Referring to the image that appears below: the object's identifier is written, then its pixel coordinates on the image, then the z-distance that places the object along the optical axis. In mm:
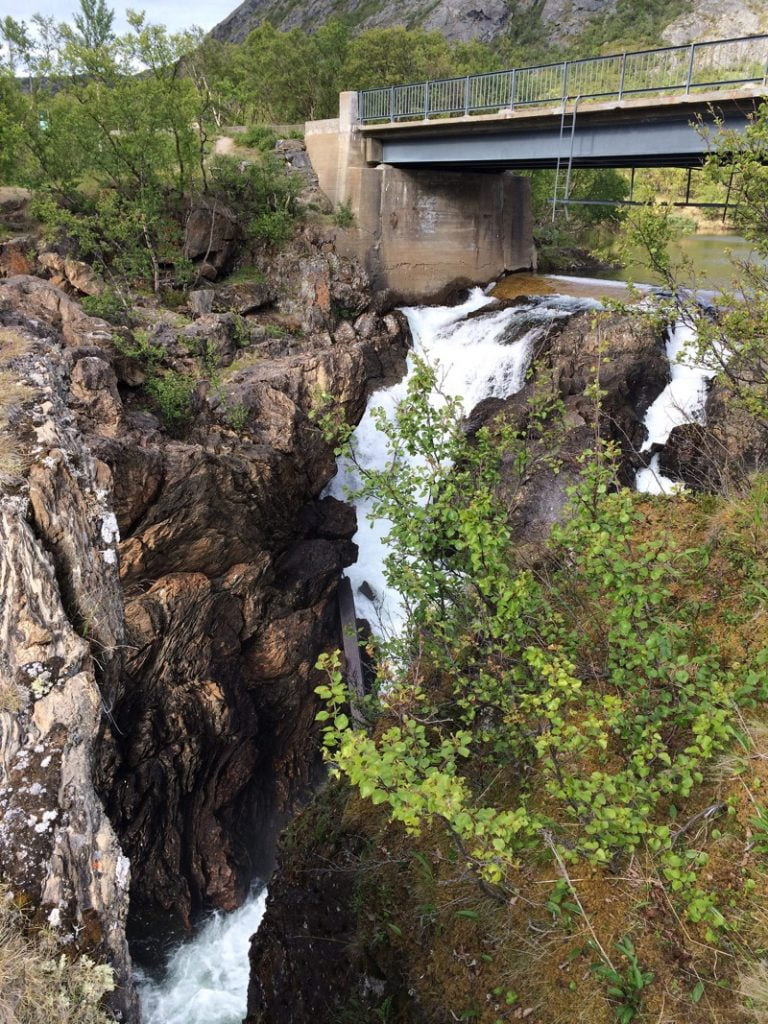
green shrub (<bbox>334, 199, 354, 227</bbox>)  23719
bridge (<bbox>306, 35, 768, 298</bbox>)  14469
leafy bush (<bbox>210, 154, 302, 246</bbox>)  23672
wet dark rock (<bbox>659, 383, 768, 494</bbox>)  14391
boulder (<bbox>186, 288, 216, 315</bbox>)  19812
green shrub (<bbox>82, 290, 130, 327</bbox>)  17766
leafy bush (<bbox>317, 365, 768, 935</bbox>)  3582
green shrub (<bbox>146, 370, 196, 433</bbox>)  15117
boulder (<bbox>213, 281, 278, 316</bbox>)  20825
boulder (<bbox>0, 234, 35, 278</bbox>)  18844
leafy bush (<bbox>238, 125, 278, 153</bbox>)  26031
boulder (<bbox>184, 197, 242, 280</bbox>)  22094
